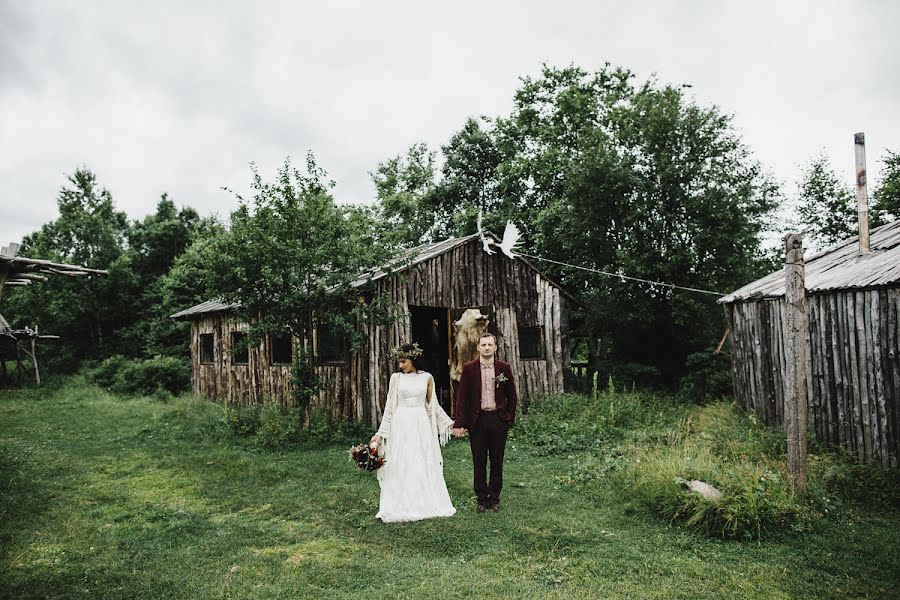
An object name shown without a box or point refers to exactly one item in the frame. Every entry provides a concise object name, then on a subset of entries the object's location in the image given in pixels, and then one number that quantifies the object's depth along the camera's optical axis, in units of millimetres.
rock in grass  5781
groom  6473
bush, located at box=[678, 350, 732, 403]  15070
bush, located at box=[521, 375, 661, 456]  10039
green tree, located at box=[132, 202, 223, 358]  25234
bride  6301
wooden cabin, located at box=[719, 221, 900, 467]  7129
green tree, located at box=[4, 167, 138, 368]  25234
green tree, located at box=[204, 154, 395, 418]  10375
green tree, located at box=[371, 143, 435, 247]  25609
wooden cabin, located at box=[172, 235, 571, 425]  11547
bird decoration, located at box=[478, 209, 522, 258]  12688
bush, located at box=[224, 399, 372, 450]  10508
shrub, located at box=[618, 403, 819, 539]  5512
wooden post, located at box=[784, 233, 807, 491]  6180
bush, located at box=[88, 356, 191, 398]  20156
